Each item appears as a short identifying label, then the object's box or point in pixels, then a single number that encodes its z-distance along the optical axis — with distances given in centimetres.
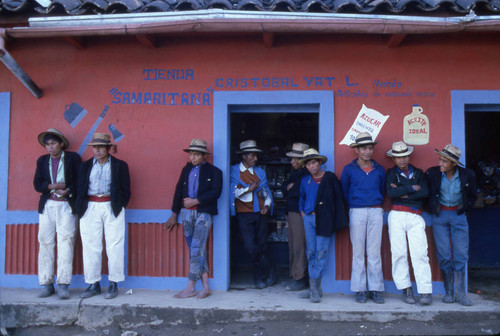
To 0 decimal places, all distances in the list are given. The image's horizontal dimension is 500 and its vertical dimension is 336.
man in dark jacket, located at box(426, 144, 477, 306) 520
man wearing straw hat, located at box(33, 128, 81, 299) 544
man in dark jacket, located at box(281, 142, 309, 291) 585
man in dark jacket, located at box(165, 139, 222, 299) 540
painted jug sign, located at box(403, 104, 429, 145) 557
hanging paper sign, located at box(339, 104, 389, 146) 559
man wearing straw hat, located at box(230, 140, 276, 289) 602
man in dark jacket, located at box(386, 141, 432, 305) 515
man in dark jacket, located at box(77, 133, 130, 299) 541
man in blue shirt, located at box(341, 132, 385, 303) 526
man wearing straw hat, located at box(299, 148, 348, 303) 529
